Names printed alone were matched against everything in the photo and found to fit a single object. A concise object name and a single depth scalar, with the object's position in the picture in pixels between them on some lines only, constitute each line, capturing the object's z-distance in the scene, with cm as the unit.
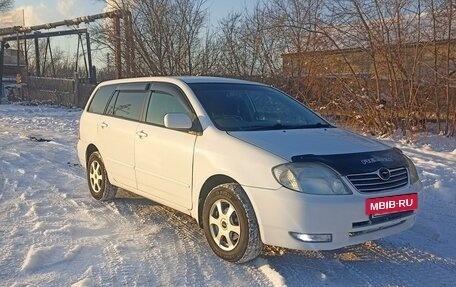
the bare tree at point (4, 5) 4705
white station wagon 361
